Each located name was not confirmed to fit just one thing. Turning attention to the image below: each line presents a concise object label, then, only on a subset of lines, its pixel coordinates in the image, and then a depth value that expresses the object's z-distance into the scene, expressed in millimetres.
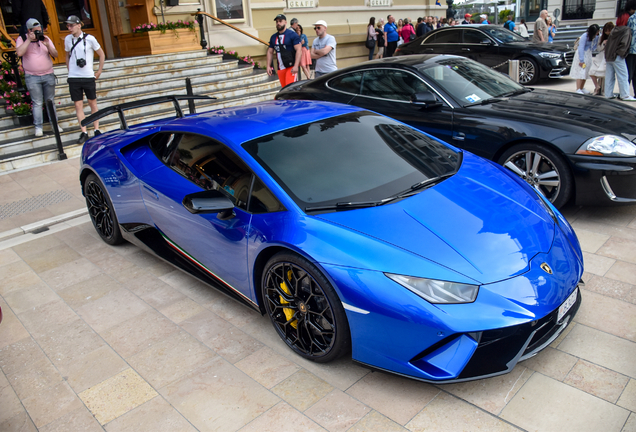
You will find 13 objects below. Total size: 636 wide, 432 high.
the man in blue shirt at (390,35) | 17281
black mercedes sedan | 12328
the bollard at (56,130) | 8001
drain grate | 6145
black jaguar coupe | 4512
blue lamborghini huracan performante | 2486
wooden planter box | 12188
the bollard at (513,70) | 9175
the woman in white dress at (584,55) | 10047
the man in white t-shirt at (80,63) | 8250
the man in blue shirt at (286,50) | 9789
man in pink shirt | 8000
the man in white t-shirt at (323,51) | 9586
